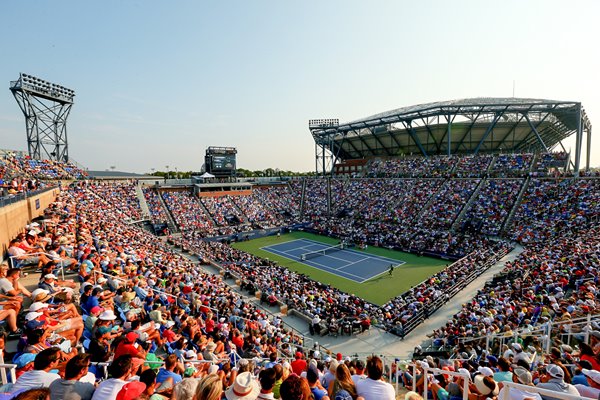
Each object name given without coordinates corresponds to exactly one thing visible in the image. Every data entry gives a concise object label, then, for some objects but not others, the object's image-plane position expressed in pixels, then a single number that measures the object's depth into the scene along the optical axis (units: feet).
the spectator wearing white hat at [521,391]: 10.94
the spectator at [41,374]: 10.39
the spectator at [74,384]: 10.04
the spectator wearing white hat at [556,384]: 12.46
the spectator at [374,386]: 10.93
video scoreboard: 146.82
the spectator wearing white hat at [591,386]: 12.95
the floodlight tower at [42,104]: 109.29
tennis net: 90.52
